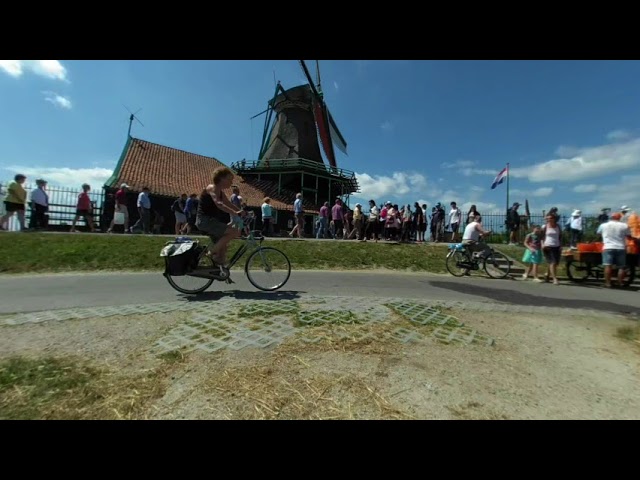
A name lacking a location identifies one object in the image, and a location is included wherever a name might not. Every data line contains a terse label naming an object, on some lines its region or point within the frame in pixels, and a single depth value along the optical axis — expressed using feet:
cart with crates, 29.09
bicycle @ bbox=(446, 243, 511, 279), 32.73
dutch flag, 72.18
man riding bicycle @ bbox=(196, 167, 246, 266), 18.30
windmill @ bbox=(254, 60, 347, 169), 121.08
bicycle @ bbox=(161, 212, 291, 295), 18.02
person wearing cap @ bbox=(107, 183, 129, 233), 46.88
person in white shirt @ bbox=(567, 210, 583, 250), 45.28
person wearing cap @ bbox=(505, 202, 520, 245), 51.06
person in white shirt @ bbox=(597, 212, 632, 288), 27.12
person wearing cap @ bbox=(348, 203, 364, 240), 53.21
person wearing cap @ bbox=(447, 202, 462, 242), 52.13
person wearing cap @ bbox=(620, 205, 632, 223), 29.41
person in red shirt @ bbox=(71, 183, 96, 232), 43.98
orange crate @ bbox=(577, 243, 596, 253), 31.17
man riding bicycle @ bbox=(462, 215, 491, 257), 33.55
